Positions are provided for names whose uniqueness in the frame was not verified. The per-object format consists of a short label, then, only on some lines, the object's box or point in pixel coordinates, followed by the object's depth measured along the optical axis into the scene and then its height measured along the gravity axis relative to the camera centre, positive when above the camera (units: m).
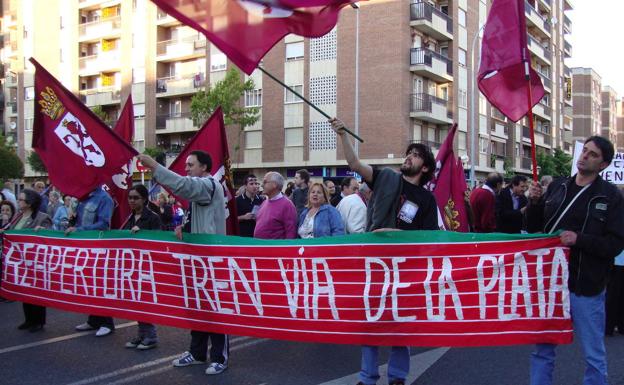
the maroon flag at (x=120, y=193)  6.84 -0.01
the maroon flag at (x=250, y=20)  4.58 +1.36
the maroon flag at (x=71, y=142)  6.12 +0.53
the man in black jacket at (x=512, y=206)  9.59 -0.20
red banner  4.44 -0.77
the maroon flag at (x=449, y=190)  8.74 +0.06
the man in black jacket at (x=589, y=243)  4.00 -0.32
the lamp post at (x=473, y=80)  32.94 +7.40
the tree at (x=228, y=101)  34.09 +5.25
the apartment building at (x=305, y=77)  35.00 +7.62
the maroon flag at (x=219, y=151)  6.44 +0.48
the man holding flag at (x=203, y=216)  5.31 -0.21
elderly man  6.66 -0.25
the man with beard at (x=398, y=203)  4.58 -0.07
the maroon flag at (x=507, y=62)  5.55 +1.25
